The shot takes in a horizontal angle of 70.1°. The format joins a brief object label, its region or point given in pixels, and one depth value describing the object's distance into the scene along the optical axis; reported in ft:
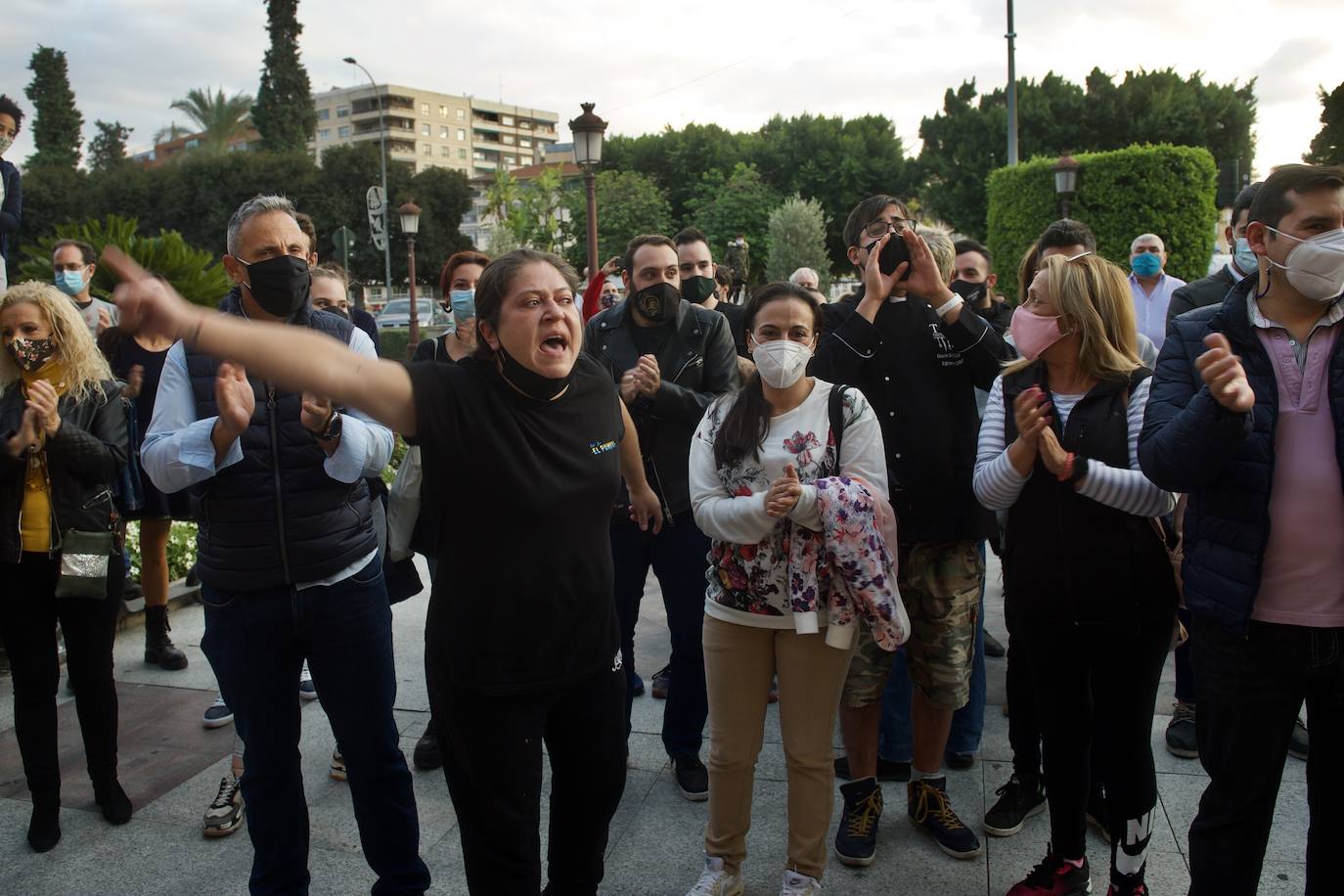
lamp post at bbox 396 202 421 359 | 74.49
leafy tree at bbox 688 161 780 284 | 147.74
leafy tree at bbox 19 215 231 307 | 28.45
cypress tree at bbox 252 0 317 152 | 170.30
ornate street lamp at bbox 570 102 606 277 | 43.04
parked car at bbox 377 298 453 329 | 128.42
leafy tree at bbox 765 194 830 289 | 129.59
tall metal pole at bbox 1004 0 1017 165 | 55.67
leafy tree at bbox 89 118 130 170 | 250.16
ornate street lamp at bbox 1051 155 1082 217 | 53.52
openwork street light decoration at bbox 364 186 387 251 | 80.34
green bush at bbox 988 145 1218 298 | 63.31
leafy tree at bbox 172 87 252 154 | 179.22
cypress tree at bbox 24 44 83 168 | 168.14
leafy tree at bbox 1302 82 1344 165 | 68.59
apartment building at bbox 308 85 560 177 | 338.75
